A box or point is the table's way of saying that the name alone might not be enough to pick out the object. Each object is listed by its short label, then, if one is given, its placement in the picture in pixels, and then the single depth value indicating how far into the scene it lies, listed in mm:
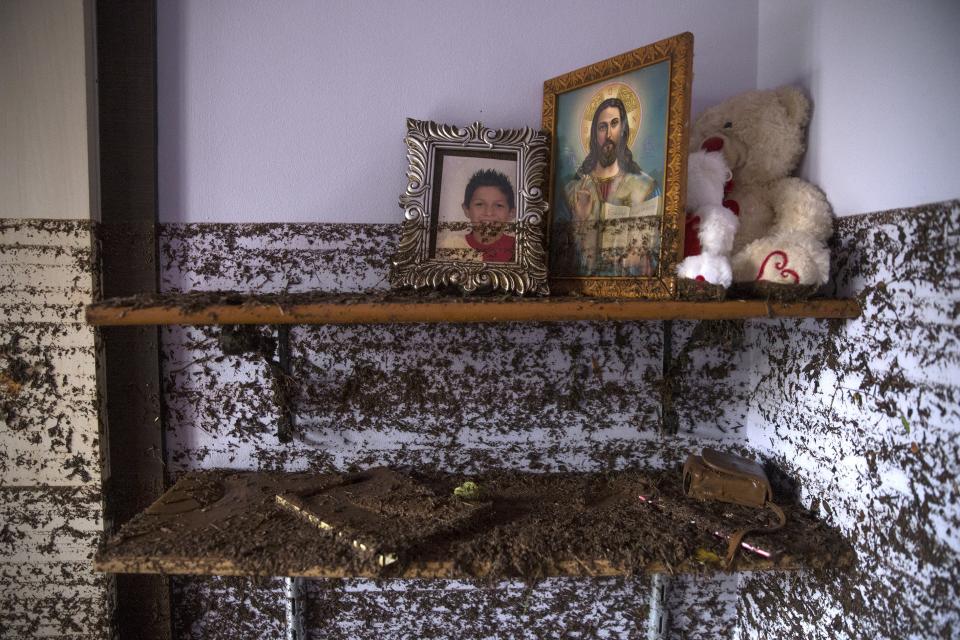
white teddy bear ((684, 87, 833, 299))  951
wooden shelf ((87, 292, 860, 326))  923
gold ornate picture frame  1001
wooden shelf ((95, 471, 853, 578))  935
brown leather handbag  1067
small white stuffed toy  961
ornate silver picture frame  1110
